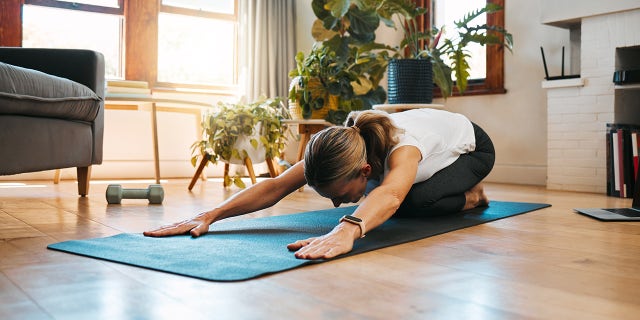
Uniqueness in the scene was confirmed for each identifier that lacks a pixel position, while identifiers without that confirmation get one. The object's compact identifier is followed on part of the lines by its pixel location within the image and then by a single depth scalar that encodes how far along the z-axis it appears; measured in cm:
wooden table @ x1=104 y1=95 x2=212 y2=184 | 375
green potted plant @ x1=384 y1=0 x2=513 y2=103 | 362
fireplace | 346
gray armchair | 236
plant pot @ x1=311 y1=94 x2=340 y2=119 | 370
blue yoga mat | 129
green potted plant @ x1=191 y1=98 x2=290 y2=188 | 355
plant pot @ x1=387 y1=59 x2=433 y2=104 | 358
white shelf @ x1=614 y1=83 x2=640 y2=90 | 331
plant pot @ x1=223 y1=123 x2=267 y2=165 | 356
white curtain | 496
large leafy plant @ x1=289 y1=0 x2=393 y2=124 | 367
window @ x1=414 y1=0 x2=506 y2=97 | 426
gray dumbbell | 266
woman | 154
